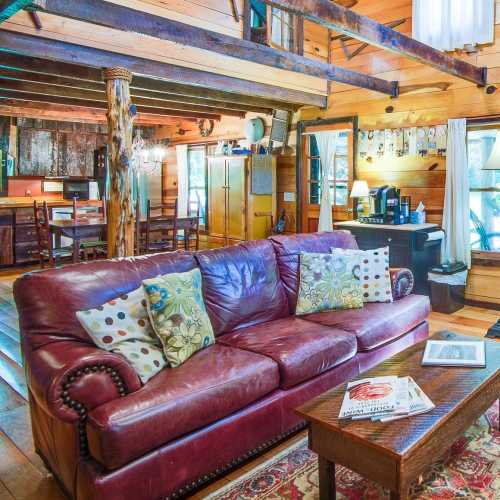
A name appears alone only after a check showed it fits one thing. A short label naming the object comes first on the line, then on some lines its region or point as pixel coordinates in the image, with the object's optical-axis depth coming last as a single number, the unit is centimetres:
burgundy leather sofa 177
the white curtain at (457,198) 497
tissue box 523
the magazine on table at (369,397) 175
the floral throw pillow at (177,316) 222
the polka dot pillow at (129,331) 205
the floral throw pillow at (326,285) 316
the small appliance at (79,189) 877
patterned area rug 199
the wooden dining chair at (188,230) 638
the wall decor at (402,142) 519
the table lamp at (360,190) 549
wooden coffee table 156
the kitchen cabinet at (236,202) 683
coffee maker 516
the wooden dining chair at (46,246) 559
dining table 546
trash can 489
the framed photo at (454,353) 221
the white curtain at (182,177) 853
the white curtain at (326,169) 630
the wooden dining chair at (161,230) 591
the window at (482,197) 509
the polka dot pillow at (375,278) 337
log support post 433
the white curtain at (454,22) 423
